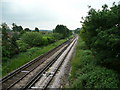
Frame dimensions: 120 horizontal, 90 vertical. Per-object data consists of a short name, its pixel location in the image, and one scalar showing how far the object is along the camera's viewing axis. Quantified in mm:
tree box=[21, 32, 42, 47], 34969
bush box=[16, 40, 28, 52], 26923
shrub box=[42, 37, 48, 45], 40625
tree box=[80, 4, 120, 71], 8676
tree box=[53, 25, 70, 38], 77625
